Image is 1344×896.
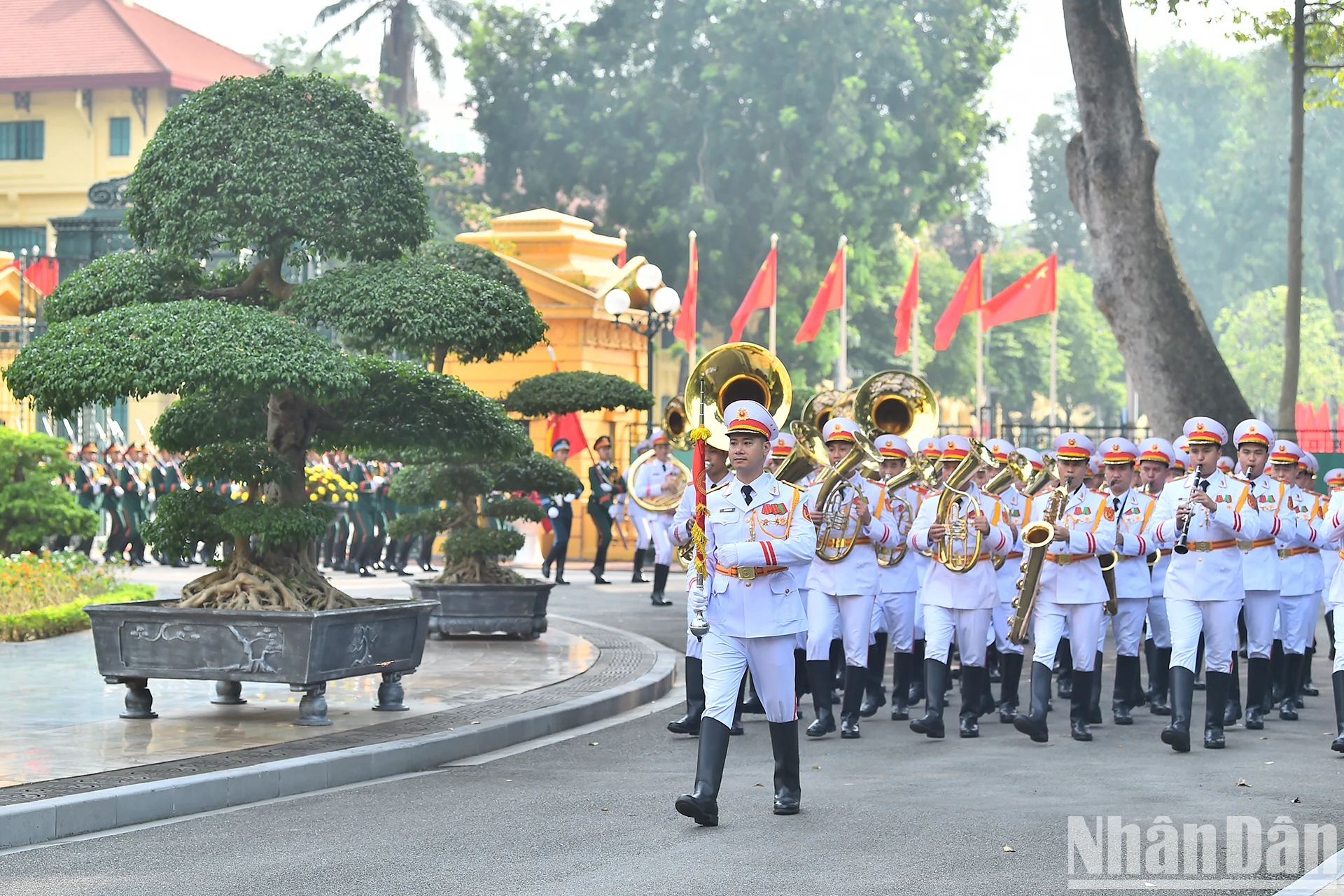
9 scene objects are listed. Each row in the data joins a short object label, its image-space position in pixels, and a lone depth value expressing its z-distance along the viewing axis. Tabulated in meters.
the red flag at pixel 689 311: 32.00
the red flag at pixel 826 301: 32.59
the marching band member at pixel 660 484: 21.27
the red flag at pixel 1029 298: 29.92
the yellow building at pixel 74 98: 50.34
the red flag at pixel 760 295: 31.69
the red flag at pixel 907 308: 33.94
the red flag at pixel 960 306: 31.36
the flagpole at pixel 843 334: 32.31
